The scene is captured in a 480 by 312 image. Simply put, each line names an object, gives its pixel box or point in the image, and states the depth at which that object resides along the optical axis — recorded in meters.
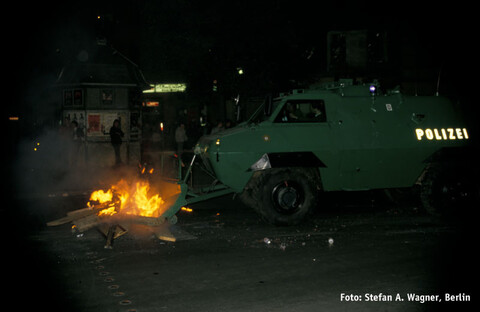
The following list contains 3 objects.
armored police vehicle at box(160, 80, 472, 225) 9.09
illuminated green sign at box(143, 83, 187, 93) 36.92
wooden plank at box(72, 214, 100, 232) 8.38
